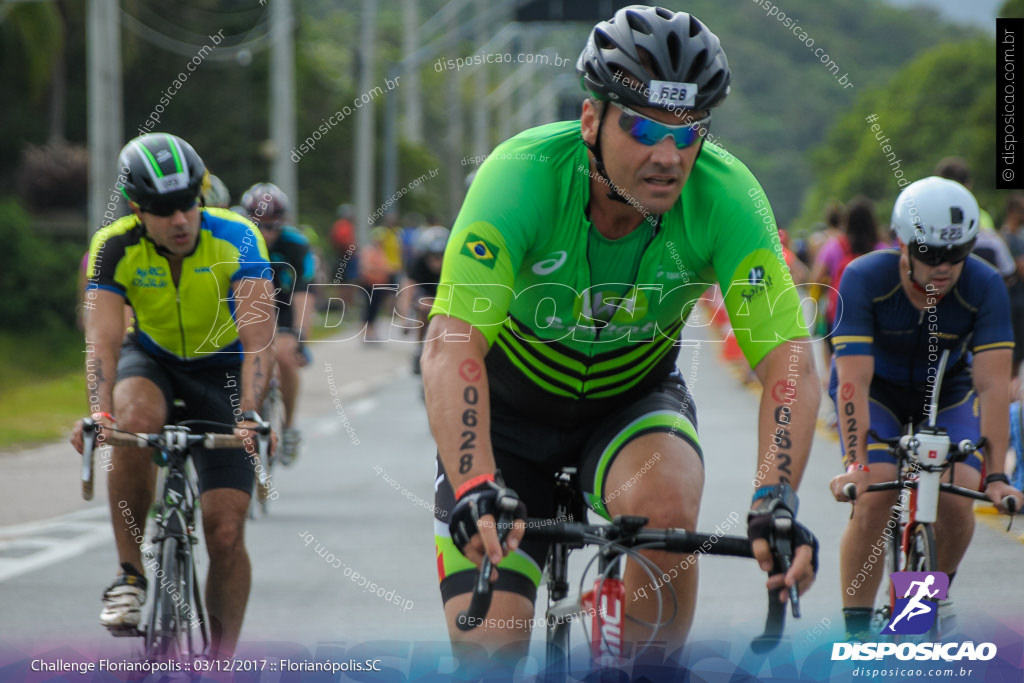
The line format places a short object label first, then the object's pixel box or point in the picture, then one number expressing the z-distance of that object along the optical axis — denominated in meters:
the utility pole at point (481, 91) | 93.50
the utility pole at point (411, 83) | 89.12
